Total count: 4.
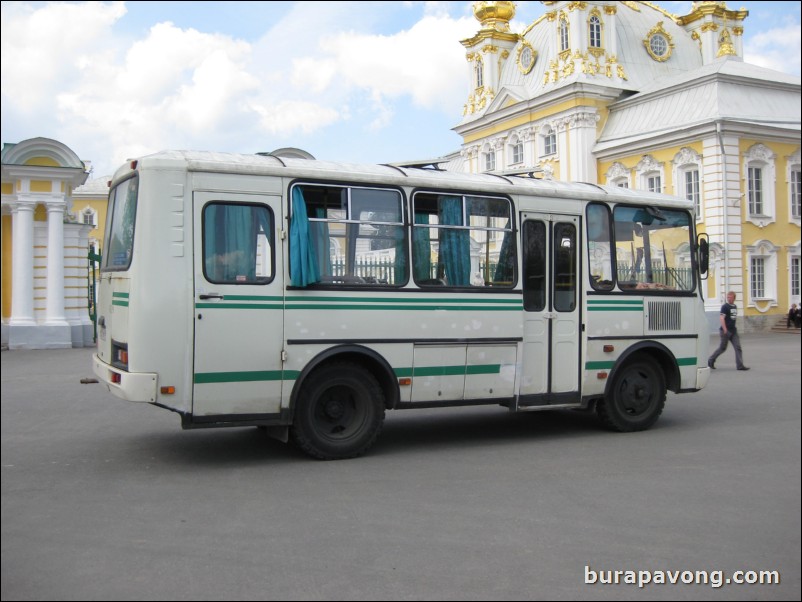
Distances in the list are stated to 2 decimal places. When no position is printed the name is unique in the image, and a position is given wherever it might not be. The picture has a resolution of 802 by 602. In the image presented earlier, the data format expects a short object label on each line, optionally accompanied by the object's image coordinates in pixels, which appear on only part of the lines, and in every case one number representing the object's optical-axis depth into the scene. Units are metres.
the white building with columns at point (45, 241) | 25.23
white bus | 8.20
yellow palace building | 35.66
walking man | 18.86
